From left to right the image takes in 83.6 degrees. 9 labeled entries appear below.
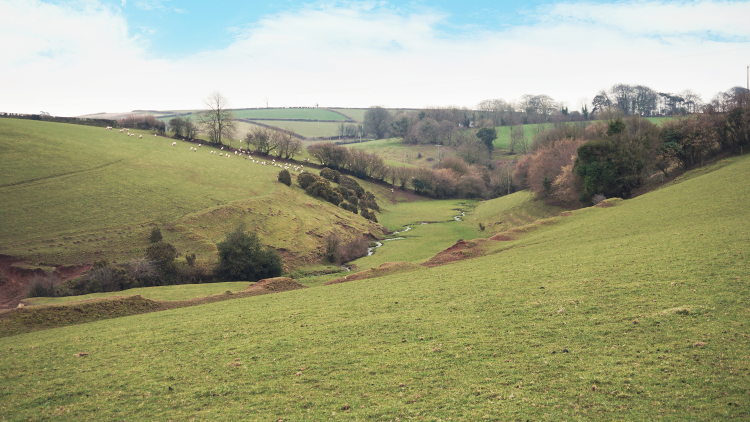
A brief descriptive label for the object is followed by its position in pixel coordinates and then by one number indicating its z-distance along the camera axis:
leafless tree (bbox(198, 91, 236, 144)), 111.31
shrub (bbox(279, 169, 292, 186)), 80.19
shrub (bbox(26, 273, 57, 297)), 34.19
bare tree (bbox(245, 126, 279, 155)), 113.25
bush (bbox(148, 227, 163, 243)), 46.66
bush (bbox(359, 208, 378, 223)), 81.69
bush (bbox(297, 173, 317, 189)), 82.31
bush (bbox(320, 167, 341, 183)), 101.25
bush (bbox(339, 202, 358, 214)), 81.19
